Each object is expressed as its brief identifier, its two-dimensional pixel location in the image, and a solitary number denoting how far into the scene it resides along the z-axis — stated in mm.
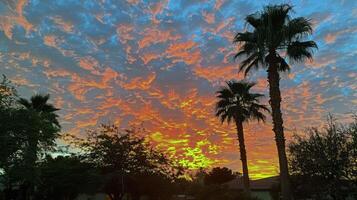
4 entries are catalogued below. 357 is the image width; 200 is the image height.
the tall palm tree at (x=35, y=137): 24609
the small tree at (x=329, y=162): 22391
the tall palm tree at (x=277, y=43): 24625
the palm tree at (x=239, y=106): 41131
